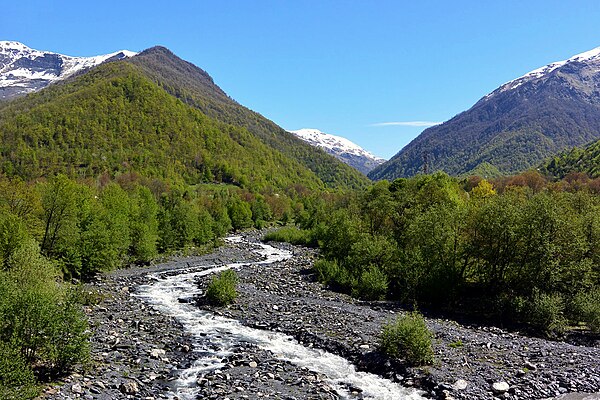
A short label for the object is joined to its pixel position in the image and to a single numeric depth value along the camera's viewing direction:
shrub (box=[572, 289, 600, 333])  30.09
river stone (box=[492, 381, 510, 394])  20.17
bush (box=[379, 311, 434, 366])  23.16
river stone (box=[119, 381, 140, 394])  19.34
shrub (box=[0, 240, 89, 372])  18.33
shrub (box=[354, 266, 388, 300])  43.03
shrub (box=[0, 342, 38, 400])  15.10
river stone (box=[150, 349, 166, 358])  24.62
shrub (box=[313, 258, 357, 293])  47.69
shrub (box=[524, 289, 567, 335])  30.77
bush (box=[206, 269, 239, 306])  38.59
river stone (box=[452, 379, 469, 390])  20.39
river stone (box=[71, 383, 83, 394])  18.17
